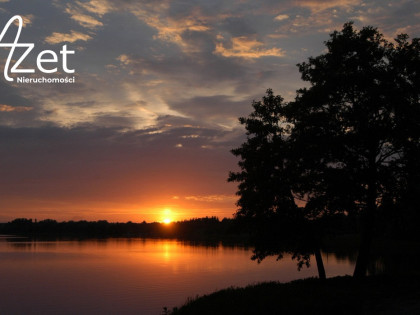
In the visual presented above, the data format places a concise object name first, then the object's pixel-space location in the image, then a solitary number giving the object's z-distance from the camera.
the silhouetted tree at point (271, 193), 27.59
